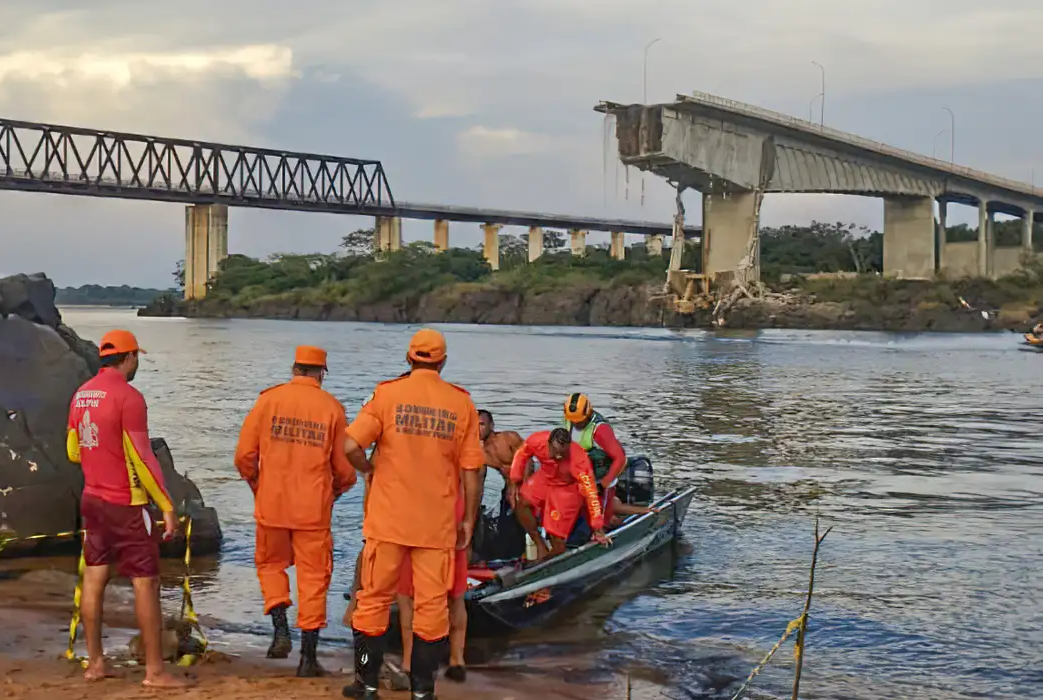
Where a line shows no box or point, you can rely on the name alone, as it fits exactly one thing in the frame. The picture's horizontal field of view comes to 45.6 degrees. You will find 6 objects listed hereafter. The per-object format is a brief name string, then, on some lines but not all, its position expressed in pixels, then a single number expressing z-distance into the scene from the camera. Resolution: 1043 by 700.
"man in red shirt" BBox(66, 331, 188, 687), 6.86
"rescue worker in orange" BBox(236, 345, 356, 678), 7.52
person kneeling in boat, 10.30
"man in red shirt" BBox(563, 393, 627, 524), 10.88
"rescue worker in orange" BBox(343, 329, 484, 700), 6.68
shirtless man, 10.45
